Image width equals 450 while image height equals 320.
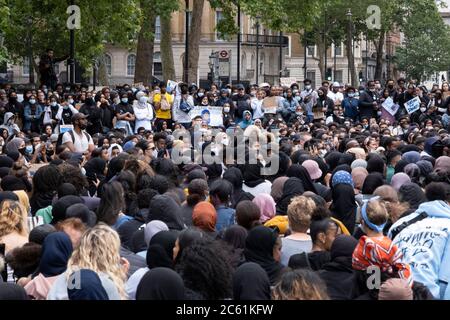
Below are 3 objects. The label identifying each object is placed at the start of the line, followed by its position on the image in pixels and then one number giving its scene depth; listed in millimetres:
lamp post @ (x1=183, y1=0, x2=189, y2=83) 35509
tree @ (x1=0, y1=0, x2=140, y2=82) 30234
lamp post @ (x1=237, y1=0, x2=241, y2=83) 38856
